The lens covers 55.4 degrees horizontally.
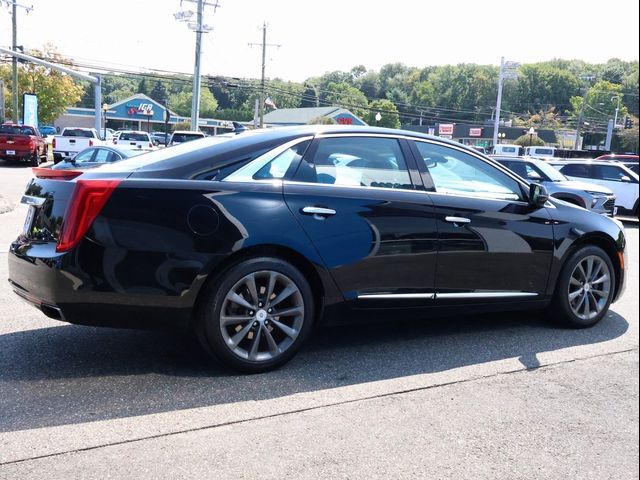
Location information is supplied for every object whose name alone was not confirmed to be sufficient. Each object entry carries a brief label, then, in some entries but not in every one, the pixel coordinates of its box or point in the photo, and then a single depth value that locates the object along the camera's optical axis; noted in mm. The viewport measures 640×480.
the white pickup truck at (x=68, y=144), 25453
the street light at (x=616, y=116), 47344
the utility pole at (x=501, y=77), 48891
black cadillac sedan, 3539
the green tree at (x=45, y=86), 52719
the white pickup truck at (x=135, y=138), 31656
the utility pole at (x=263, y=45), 35425
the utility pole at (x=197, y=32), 32750
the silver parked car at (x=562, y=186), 12859
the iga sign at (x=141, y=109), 73688
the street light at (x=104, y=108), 65238
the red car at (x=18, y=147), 24609
